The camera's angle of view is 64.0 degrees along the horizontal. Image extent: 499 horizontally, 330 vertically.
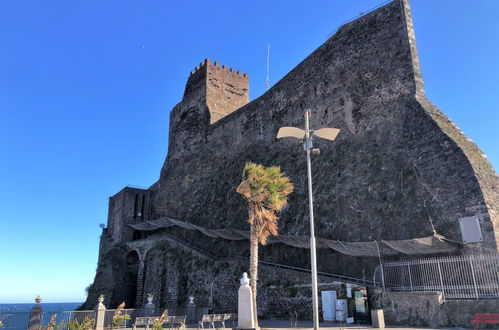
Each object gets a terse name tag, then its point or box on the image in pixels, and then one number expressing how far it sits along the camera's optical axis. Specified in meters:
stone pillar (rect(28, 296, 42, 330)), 14.09
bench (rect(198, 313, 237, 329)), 14.24
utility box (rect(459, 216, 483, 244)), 13.48
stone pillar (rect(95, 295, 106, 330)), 15.31
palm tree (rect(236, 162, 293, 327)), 14.79
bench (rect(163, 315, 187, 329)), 14.94
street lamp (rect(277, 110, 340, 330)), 10.74
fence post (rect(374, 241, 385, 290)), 14.52
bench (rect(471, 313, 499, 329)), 10.66
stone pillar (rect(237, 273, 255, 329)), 11.56
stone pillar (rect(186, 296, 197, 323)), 18.66
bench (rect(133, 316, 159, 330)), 14.33
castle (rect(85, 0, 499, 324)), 15.59
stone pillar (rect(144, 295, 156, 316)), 19.63
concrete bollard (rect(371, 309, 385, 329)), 12.37
